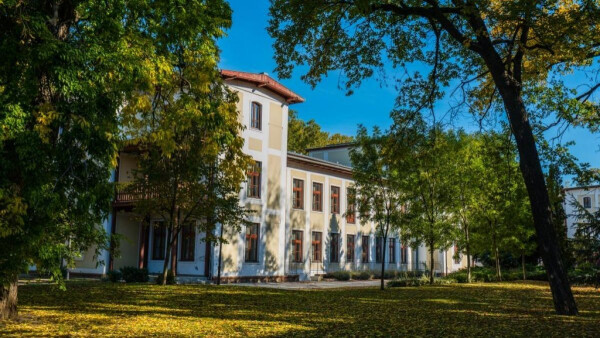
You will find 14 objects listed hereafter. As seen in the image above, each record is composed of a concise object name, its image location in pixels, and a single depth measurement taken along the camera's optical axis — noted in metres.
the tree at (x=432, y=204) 23.62
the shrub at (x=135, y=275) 22.89
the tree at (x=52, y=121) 8.18
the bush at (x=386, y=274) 37.27
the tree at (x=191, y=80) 10.20
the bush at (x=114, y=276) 23.34
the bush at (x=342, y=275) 33.30
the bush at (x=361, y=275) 34.51
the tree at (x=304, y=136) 56.75
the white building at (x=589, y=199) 66.21
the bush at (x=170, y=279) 20.82
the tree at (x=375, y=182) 21.14
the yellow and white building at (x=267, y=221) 28.09
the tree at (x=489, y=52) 12.30
